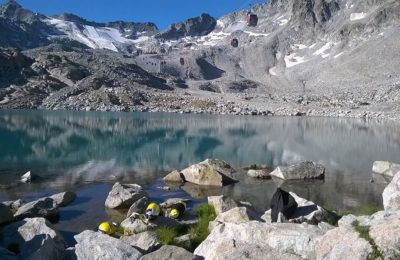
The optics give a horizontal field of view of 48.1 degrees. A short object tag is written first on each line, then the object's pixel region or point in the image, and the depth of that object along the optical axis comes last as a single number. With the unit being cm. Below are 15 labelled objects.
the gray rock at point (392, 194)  1569
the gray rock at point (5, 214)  1394
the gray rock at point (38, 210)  1652
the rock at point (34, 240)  1107
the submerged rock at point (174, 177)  2598
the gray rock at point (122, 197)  1914
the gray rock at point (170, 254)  1045
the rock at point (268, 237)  1005
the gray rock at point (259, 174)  2753
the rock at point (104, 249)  1079
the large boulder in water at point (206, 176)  2494
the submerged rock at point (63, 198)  1903
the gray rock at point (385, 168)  2881
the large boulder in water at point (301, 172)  2700
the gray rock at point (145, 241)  1193
